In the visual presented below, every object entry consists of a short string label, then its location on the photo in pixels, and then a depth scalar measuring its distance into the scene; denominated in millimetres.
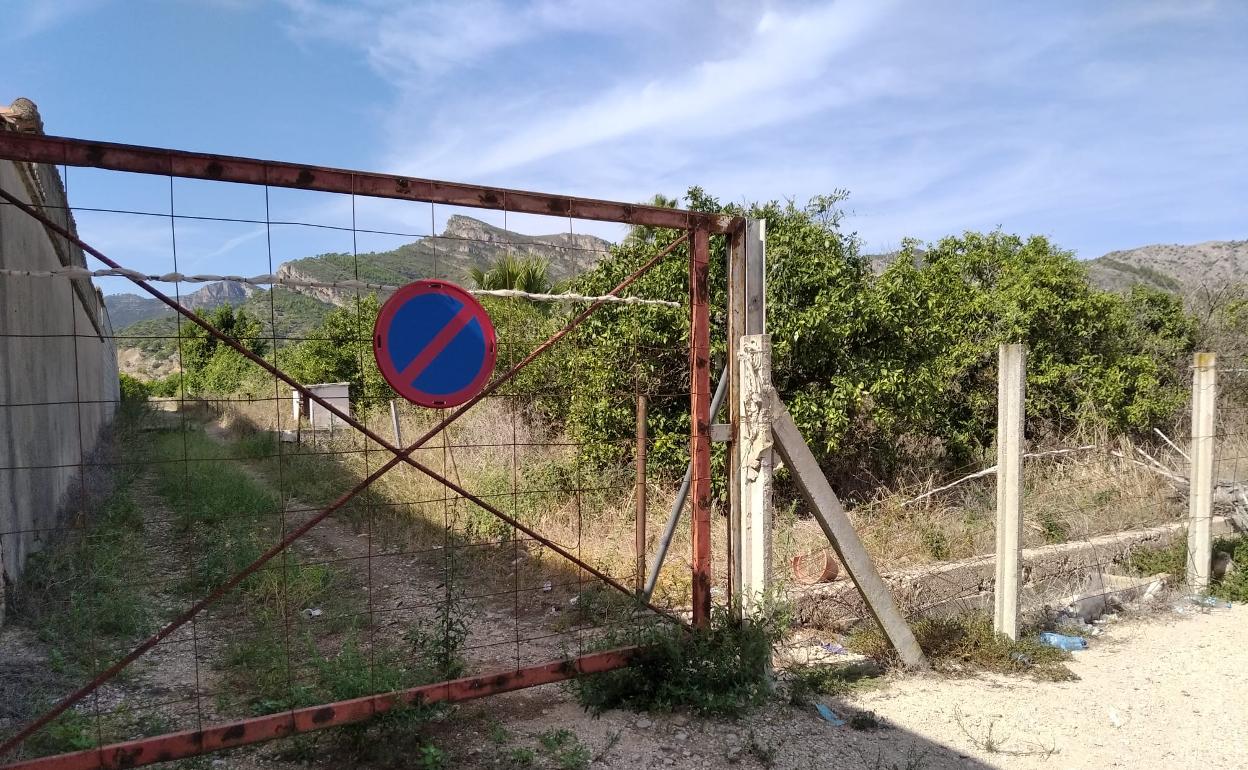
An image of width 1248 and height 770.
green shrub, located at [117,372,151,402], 28303
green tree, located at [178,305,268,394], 21250
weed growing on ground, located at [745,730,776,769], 3496
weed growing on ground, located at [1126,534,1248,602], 6273
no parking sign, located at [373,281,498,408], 3281
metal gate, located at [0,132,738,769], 2832
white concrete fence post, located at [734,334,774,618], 4113
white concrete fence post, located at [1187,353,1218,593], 6301
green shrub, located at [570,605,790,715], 3893
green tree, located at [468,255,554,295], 14406
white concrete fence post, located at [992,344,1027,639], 4820
